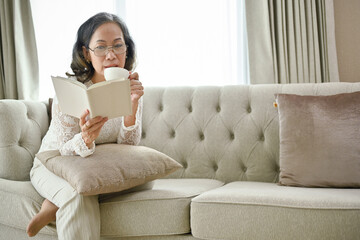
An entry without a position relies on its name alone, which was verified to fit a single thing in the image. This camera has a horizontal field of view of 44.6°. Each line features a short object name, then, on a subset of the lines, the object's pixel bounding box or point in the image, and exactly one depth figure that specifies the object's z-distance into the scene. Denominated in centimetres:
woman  162
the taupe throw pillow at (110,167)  162
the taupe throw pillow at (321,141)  191
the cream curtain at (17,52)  311
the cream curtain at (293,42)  272
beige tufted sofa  158
